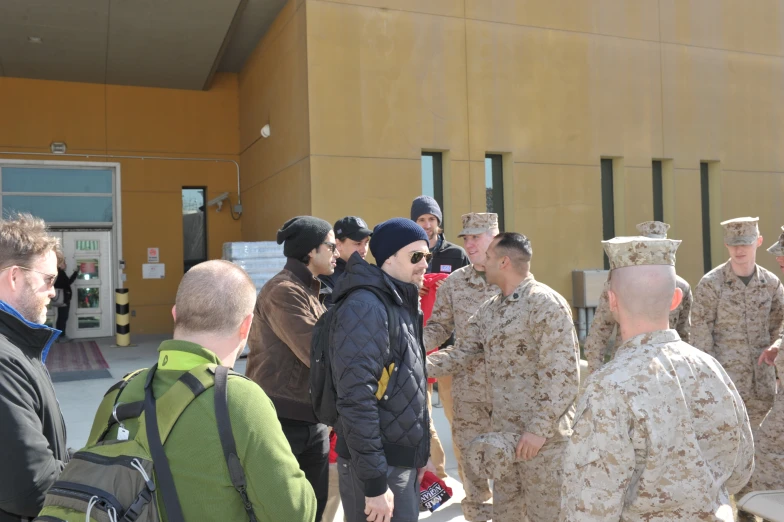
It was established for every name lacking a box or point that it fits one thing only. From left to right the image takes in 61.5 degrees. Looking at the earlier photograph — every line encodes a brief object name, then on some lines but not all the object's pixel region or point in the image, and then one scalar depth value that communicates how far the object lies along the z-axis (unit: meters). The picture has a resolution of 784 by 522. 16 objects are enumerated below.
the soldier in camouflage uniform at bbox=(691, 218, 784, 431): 5.02
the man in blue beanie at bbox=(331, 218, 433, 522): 2.47
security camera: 13.64
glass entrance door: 13.43
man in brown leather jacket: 3.21
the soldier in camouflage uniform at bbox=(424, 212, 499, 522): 3.97
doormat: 9.20
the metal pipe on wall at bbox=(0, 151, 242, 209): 12.99
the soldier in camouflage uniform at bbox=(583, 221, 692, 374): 5.41
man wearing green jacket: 1.52
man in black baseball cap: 4.44
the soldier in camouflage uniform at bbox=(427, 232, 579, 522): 3.22
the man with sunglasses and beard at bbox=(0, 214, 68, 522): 1.80
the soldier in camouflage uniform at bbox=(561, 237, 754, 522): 1.90
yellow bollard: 12.41
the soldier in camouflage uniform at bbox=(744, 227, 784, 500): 4.23
